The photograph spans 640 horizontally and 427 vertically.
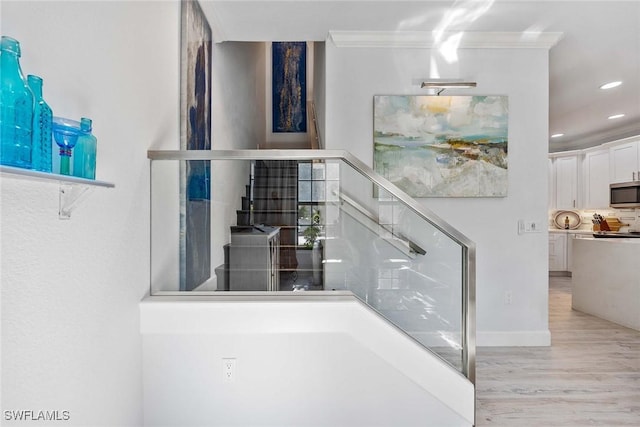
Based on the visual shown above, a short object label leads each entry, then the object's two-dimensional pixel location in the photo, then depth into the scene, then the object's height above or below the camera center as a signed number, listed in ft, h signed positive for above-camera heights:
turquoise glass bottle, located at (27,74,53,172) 2.94 +0.77
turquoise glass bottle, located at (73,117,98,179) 3.61 +0.68
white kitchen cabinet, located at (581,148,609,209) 19.54 +2.24
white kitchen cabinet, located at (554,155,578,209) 21.45 +2.26
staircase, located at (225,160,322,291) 6.19 -0.05
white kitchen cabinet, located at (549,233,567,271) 21.71 -2.39
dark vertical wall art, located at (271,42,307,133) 21.43 +8.34
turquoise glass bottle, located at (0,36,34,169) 2.68 +0.87
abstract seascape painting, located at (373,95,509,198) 10.07 +2.19
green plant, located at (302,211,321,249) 6.23 -0.31
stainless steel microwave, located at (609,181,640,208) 17.26 +1.14
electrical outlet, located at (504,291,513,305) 10.27 -2.53
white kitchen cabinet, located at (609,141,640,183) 17.63 +2.97
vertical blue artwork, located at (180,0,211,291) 6.32 +1.77
